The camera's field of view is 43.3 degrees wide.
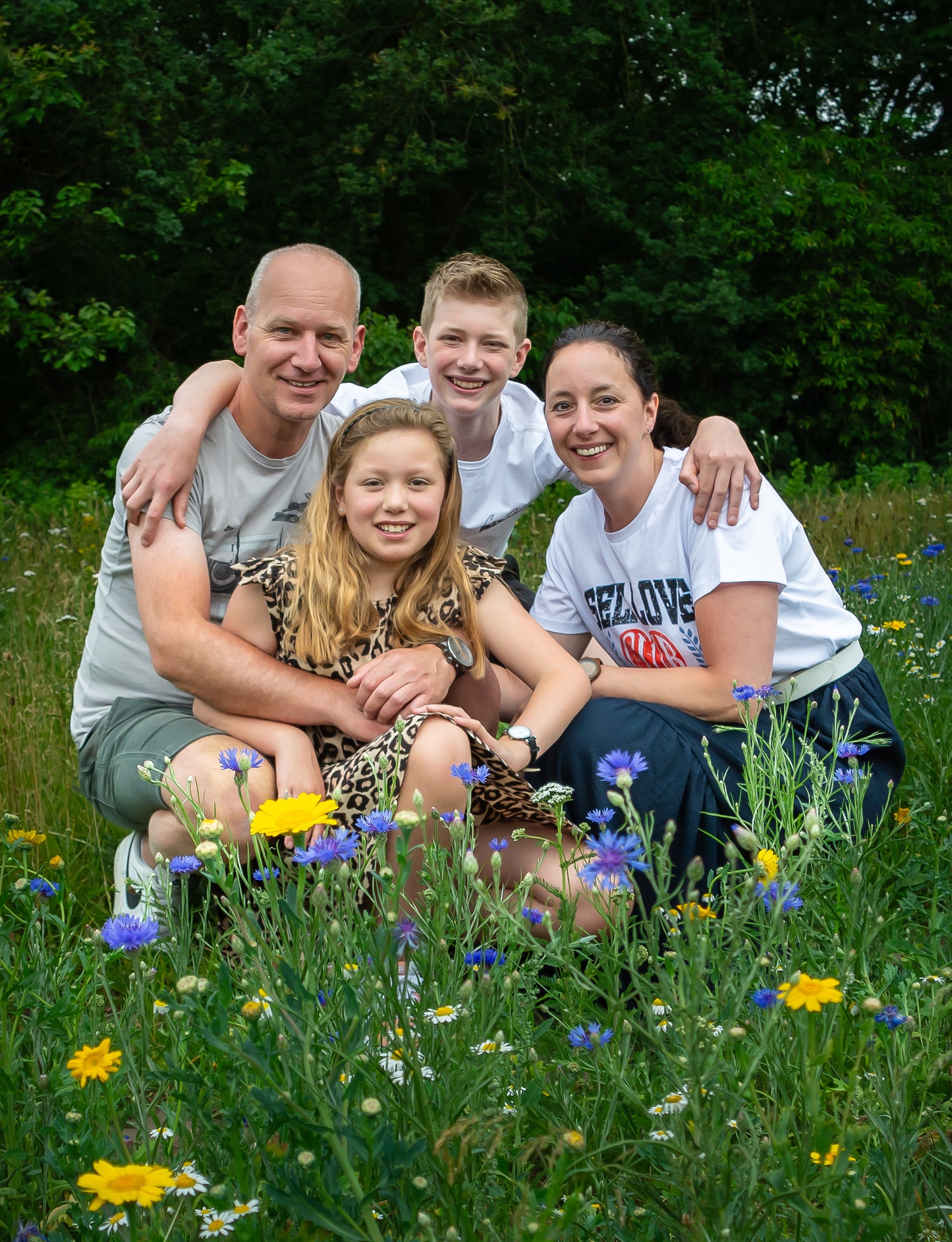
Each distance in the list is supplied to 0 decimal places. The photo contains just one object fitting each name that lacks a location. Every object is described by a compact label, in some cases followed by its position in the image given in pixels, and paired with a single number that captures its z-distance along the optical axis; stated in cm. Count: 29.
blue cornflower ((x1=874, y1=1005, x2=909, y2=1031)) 161
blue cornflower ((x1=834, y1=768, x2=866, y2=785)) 200
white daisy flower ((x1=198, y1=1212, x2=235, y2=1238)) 125
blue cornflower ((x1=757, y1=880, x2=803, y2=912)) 134
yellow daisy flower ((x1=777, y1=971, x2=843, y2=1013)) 119
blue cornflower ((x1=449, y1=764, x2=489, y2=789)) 194
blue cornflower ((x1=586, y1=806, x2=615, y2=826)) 180
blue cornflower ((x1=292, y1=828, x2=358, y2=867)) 137
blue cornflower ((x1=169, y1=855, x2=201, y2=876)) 179
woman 276
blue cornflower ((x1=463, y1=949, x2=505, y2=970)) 172
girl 263
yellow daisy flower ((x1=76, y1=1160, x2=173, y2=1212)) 115
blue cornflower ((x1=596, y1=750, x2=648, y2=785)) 148
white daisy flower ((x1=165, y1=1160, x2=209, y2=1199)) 129
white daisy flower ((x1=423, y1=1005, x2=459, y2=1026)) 147
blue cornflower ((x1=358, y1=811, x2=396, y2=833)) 158
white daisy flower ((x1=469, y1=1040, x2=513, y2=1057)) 146
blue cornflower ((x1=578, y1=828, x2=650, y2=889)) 129
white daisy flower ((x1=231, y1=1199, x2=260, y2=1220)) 125
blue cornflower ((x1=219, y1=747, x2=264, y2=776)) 150
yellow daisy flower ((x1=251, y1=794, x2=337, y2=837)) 137
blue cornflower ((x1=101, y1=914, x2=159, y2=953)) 144
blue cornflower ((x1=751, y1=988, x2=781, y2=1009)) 154
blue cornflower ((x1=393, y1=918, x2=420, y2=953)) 160
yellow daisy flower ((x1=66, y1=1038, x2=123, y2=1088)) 141
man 262
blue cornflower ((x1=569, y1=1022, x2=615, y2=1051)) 153
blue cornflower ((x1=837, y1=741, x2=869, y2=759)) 211
